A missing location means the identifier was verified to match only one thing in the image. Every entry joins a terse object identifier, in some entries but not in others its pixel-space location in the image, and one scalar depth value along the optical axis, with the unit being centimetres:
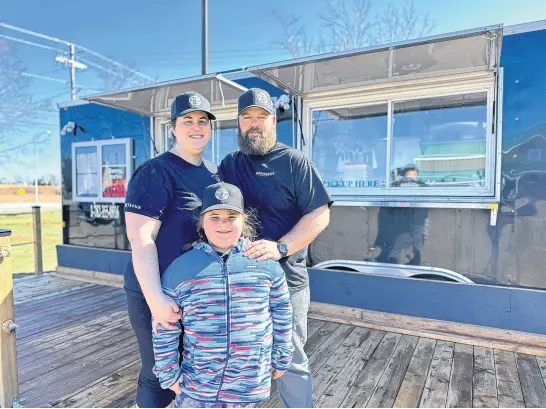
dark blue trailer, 314
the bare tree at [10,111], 2123
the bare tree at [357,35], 1209
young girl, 135
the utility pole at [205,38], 621
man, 176
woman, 143
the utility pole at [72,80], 2019
